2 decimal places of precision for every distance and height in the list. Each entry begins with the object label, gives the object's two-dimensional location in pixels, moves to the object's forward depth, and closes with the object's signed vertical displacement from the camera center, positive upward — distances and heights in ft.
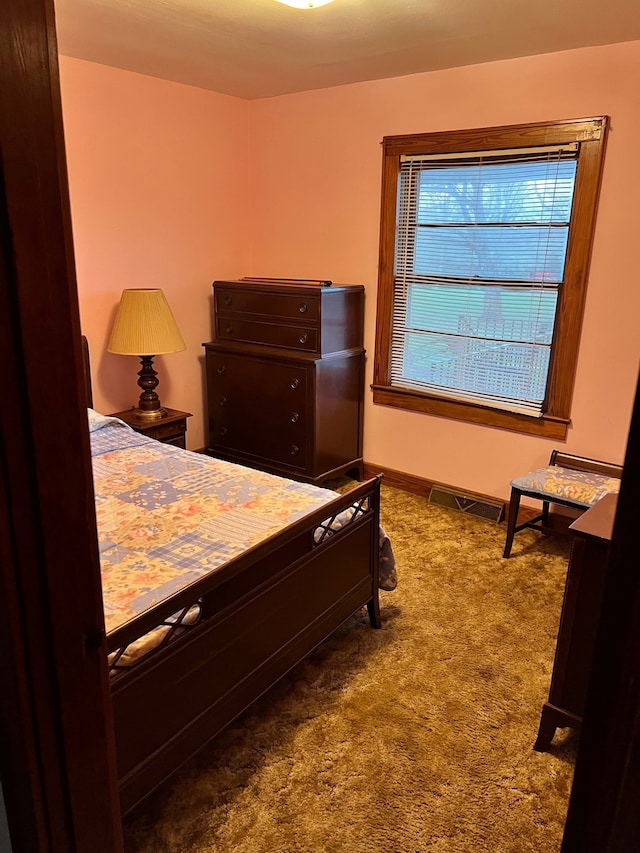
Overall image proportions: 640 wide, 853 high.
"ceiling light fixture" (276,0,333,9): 7.60 +3.08
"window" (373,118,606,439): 10.44 -0.08
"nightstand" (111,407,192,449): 11.96 -3.22
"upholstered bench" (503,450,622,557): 9.73 -3.41
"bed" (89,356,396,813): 5.24 -3.22
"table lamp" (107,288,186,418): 11.79 -1.30
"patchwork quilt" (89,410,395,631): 6.21 -3.08
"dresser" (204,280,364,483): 12.39 -2.38
